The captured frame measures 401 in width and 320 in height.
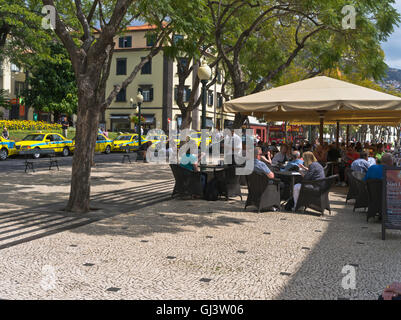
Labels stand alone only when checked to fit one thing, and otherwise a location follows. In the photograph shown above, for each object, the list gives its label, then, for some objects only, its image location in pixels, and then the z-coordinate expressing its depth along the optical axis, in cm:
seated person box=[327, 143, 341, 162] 1441
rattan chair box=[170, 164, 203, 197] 1086
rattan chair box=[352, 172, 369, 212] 904
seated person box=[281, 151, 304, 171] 1048
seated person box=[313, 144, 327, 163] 1404
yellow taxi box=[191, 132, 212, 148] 3410
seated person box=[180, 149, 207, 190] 1109
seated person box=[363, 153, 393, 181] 843
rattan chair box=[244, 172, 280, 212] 914
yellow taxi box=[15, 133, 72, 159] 2644
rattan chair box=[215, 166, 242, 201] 1098
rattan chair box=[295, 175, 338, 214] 906
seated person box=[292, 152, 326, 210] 916
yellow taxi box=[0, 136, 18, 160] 2473
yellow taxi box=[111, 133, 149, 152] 3428
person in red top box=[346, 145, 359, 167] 1370
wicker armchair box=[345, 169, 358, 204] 963
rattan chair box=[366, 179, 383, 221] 780
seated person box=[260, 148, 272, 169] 1190
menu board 679
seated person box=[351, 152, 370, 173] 1042
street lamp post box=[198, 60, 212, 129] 1250
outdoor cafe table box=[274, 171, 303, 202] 999
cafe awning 955
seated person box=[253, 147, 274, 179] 938
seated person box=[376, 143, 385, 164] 1342
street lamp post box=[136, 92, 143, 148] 2809
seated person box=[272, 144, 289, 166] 1240
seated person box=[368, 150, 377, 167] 1109
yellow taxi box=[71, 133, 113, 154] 3228
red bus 5089
